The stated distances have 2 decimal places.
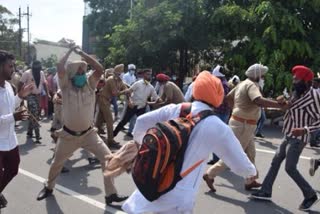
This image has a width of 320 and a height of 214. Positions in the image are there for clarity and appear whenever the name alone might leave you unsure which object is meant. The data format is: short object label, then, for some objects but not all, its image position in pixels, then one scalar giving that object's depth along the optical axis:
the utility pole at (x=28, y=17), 45.75
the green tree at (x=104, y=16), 24.00
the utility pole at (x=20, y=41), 43.29
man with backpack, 2.29
